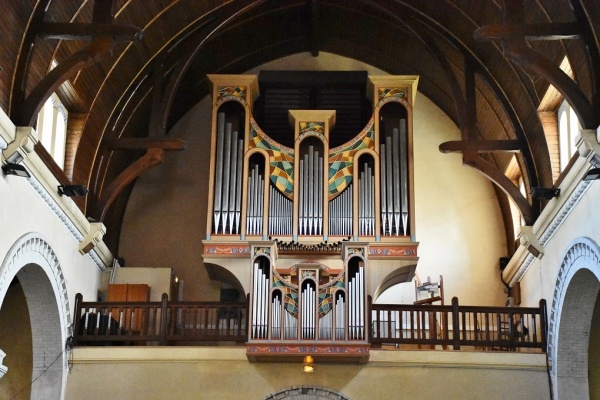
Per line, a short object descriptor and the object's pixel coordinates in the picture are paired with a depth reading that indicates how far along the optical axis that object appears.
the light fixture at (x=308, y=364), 19.06
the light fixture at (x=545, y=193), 18.20
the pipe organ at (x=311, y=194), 20.72
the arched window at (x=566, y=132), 18.86
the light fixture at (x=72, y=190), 18.27
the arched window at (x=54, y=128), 19.06
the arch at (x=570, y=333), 18.33
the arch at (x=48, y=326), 18.56
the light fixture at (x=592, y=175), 15.54
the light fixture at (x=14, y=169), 15.86
